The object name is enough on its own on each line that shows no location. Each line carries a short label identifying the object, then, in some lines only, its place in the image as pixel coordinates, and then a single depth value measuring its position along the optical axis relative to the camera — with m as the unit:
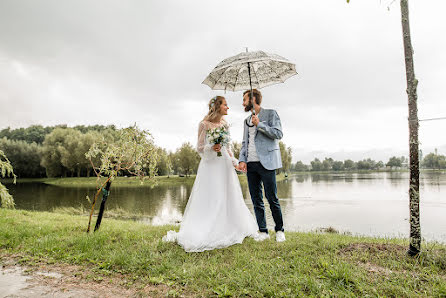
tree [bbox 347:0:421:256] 3.08
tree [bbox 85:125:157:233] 5.41
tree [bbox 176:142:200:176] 41.00
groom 4.43
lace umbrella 4.81
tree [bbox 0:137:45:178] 49.94
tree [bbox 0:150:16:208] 4.45
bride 4.27
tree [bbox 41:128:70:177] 45.22
